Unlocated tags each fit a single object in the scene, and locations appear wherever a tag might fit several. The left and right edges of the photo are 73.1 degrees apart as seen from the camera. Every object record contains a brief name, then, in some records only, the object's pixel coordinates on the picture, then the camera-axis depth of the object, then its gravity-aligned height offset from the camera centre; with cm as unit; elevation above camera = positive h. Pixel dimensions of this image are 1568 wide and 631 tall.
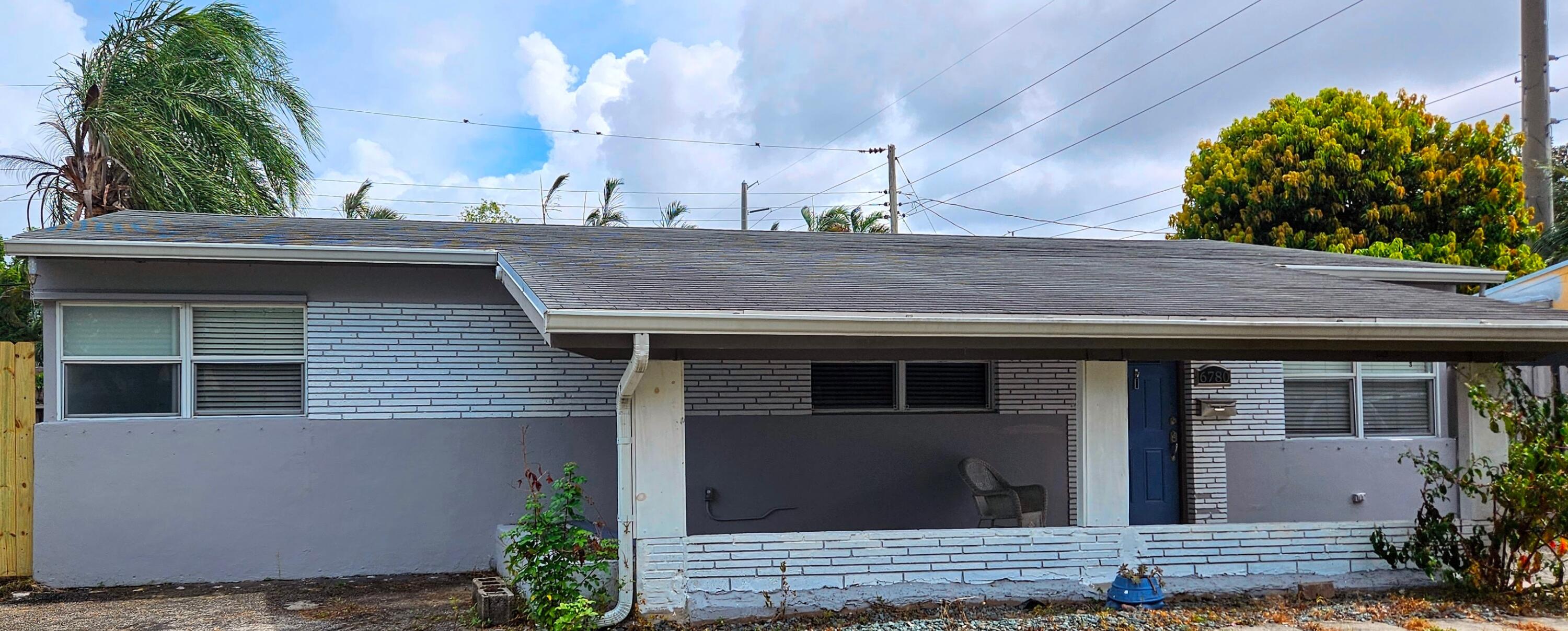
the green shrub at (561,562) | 592 -121
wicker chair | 827 -120
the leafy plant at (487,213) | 3091 +411
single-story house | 632 -42
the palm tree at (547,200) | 2989 +433
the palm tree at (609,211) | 3017 +403
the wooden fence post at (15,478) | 775 -87
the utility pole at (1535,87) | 1617 +388
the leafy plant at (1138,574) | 657 -144
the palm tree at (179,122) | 1293 +305
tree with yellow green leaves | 1812 +284
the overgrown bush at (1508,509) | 662 -108
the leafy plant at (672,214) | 3156 +408
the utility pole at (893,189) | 2525 +387
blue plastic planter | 651 -154
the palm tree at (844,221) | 3081 +377
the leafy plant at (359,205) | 2939 +415
